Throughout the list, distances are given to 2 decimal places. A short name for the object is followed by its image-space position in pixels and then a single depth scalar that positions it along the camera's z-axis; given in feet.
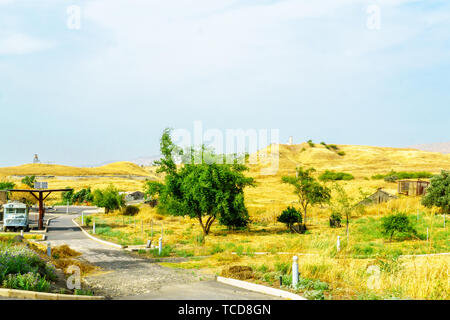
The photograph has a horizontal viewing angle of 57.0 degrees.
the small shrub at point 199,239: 82.40
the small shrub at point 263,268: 44.88
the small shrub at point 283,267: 43.03
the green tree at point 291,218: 103.04
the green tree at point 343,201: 89.18
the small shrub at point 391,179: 260.21
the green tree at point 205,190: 96.73
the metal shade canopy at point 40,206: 115.96
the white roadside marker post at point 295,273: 36.60
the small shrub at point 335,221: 102.01
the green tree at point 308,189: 119.65
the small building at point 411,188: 160.66
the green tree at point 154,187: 108.27
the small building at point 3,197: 176.57
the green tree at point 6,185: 242.52
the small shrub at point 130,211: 169.48
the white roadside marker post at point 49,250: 58.82
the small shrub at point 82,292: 35.31
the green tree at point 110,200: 165.89
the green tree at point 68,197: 252.30
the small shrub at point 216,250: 67.97
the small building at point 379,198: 143.13
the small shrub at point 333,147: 537.07
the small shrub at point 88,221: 127.83
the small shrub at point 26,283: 33.12
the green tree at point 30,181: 274.93
